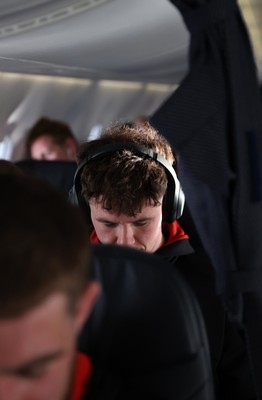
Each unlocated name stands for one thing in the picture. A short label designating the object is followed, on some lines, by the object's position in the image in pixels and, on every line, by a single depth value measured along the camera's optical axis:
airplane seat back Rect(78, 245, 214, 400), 1.47
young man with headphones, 2.14
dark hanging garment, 1.40
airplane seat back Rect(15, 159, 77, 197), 3.21
